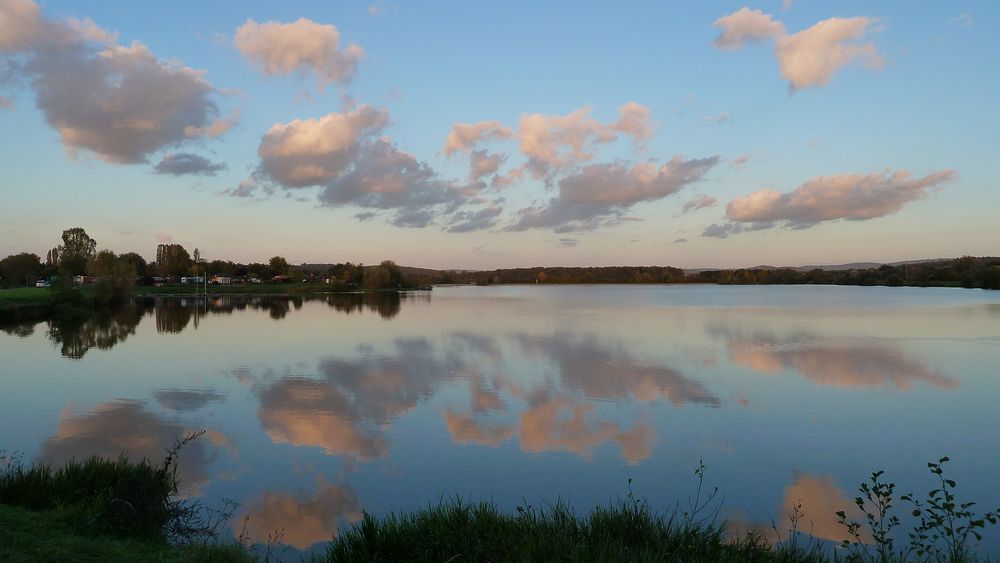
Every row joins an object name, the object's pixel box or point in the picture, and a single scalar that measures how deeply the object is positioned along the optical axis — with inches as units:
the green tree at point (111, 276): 2054.6
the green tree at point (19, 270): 3127.5
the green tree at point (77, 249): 2936.8
